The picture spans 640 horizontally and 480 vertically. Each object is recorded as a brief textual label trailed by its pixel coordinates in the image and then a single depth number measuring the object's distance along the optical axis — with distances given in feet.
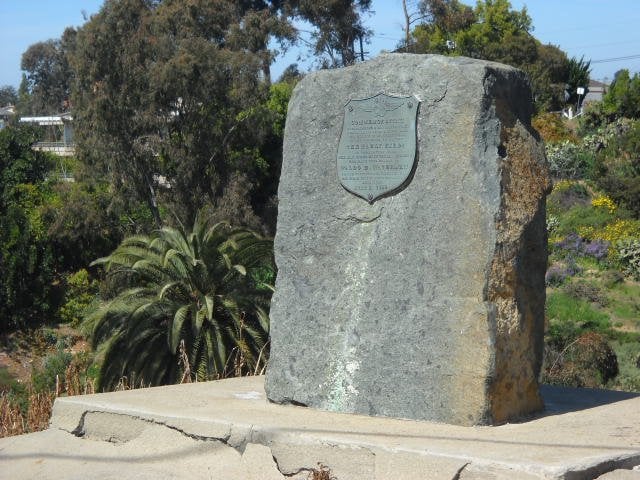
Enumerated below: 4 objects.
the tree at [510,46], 128.36
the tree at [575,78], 149.59
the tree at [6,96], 319.06
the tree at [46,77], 193.06
